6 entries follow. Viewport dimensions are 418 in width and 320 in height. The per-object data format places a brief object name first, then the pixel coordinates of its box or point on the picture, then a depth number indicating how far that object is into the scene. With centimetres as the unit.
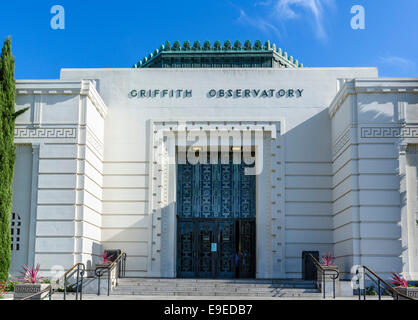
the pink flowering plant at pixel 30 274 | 1369
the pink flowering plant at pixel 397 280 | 1381
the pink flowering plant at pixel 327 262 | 1633
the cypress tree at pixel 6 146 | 1633
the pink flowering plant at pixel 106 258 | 1760
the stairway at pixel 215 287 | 1627
